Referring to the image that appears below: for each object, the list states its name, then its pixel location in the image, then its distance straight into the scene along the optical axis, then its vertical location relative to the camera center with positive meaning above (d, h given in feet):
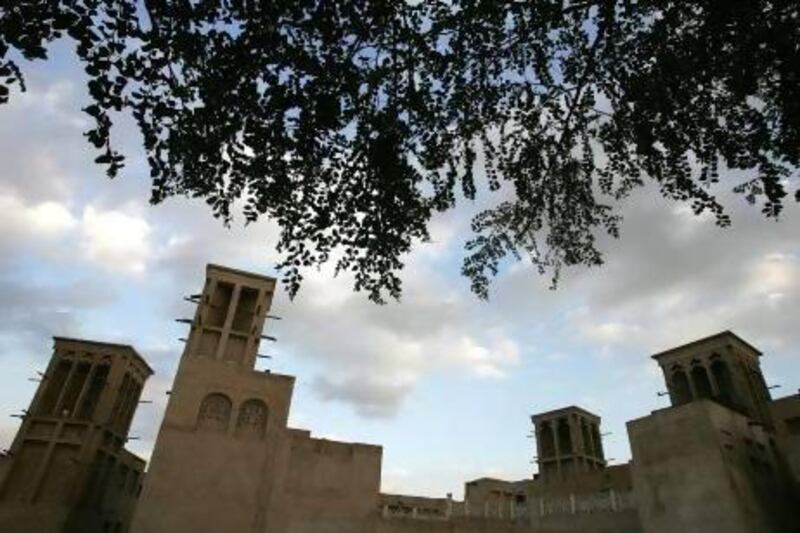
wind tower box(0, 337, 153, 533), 95.35 +19.95
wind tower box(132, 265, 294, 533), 71.61 +19.06
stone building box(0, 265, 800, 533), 73.31 +15.74
